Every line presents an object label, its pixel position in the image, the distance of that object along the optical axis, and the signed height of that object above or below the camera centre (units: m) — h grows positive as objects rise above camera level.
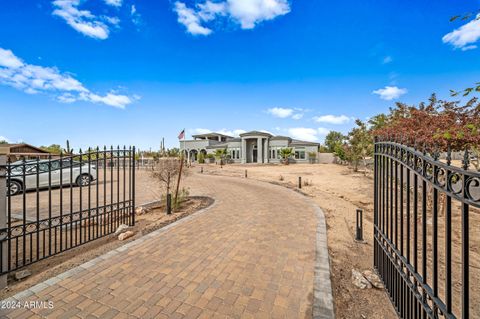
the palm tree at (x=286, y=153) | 35.97 +0.92
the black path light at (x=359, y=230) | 5.25 -1.75
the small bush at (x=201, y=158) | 41.37 +0.00
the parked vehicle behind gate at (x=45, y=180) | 10.05 -1.12
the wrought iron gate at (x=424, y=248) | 1.57 -0.91
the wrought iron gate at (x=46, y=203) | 3.44 -1.73
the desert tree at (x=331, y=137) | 64.00 +6.42
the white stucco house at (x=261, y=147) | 39.00 +2.07
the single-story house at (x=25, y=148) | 24.03 +1.22
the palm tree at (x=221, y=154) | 37.96 +0.80
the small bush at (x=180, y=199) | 7.77 -1.60
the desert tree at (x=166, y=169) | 8.34 -0.40
